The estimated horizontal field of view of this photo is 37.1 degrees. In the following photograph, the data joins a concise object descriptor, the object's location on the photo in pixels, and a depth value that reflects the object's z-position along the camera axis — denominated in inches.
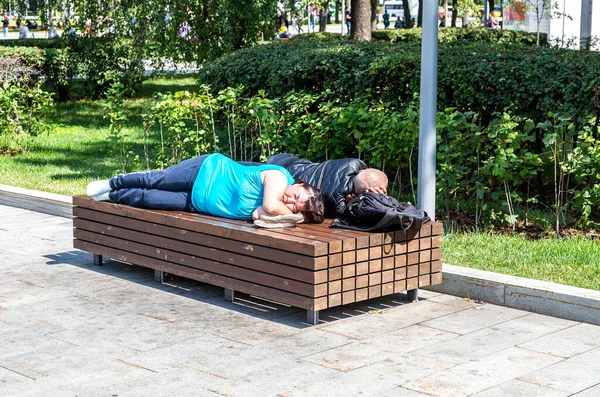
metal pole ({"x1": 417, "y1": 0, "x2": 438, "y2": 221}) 261.6
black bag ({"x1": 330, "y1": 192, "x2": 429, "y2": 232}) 226.2
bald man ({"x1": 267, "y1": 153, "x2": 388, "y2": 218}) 248.5
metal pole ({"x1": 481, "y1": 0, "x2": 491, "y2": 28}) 1568.7
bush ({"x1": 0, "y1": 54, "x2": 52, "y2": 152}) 501.0
